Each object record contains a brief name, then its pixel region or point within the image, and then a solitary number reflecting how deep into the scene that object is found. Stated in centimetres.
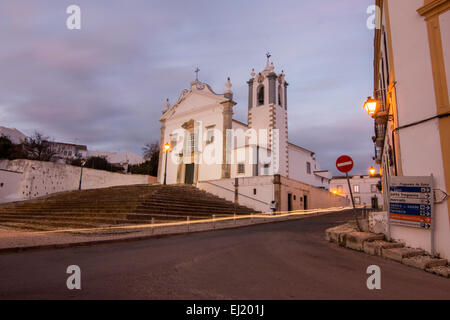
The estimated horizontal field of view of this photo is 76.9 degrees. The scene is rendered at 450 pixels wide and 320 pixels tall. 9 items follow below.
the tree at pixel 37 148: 3778
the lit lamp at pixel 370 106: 830
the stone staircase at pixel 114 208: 1237
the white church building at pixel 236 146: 2147
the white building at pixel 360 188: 4869
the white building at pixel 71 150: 6486
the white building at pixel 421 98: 573
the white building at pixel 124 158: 6875
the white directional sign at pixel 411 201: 584
